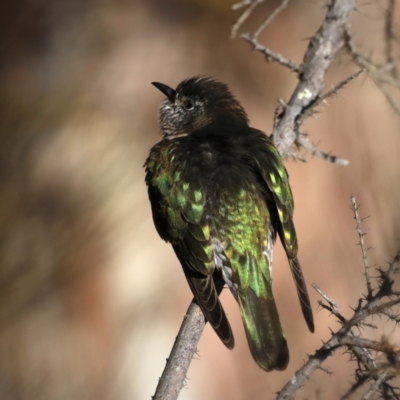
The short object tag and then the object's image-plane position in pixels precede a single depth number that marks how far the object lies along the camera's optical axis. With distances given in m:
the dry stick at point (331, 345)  4.80
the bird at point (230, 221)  6.28
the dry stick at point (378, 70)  5.98
